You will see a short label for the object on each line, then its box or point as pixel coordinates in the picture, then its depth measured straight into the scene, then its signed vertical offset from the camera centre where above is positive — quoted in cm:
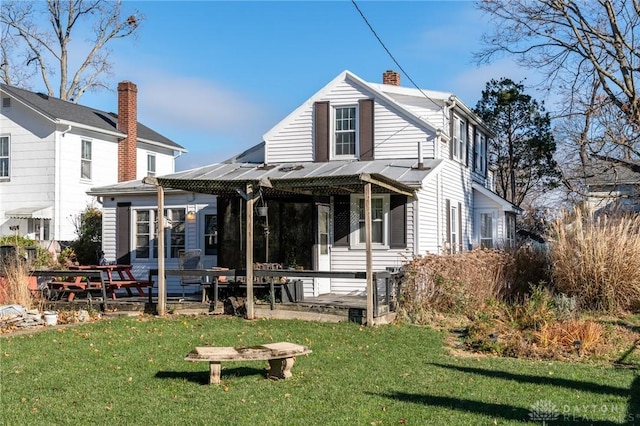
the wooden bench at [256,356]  816 -132
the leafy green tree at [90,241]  2188 +16
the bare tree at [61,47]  3444 +1015
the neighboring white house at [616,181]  2003 +254
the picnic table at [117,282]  1573 -84
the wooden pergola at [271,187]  1335 +128
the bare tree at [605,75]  2112 +535
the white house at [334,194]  1688 +130
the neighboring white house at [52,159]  2388 +317
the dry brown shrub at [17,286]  1473 -87
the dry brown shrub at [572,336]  1047 -145
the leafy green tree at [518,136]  3197 +512
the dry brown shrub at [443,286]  1412 -86
